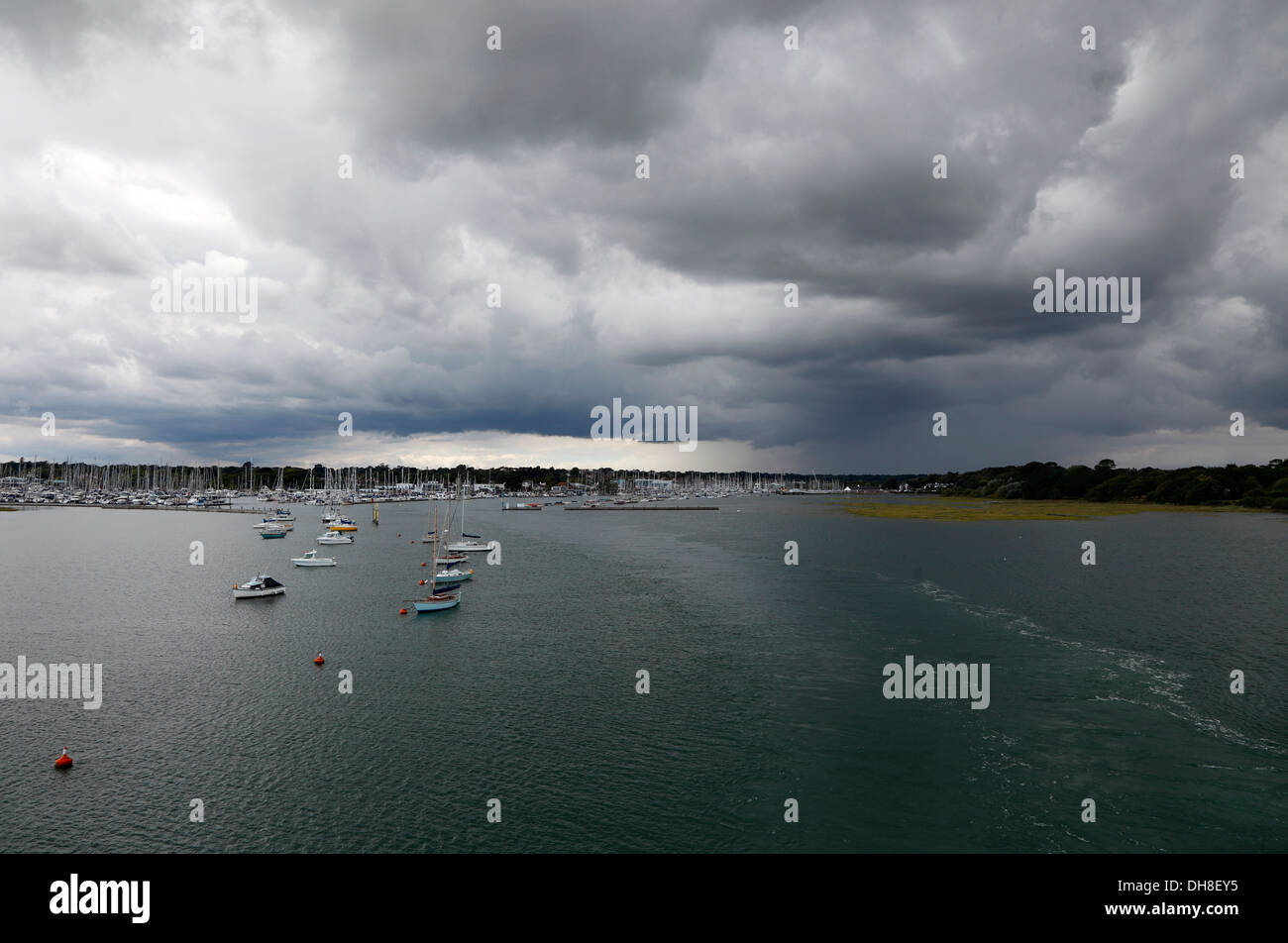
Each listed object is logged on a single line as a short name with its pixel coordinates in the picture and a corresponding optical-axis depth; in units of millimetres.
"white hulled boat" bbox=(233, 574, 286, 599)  72812
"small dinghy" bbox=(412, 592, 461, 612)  67000
